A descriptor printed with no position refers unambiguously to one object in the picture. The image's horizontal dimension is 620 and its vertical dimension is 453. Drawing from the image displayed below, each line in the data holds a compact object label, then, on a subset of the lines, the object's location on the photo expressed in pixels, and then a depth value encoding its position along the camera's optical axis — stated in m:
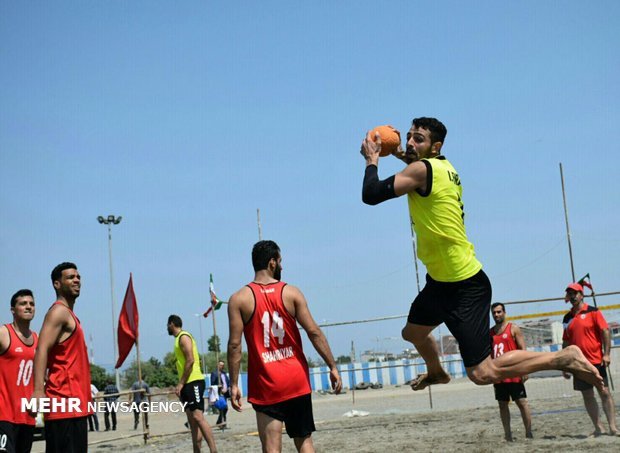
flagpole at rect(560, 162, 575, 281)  15.40
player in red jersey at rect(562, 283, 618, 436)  10.59
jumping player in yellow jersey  5.36
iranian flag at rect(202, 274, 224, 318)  21.62
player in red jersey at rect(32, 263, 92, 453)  5.57
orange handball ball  5.74
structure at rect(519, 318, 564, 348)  19.67
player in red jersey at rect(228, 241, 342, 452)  5.57
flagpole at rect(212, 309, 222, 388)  21.39
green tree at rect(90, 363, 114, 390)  41.67
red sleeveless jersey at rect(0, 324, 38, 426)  6.86
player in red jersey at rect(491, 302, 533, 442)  10.23
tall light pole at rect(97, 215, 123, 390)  37.95
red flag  17.06
